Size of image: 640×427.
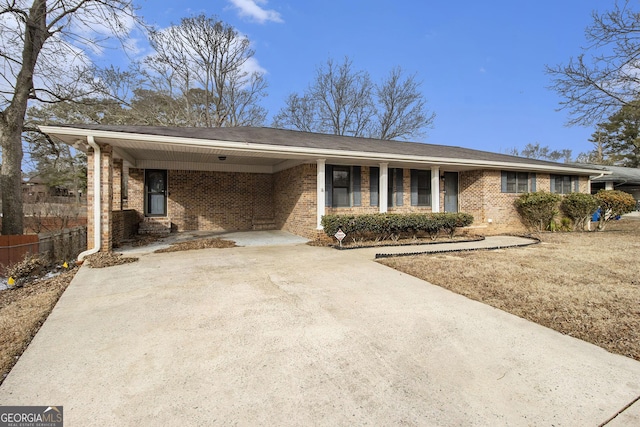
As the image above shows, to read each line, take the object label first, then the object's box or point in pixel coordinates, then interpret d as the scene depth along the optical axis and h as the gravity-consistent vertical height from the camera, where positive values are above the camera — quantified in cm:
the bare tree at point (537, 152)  4634 +948
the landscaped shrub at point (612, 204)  1253 +40
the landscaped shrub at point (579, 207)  1207 +27
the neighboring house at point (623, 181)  2091 +228
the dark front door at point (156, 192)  1082 +81
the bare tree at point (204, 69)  1972 +986
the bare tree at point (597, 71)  1141 +586
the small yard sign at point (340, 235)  785 -54
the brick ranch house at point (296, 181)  801 +122
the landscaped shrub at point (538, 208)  1148 +22
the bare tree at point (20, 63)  815 +450
